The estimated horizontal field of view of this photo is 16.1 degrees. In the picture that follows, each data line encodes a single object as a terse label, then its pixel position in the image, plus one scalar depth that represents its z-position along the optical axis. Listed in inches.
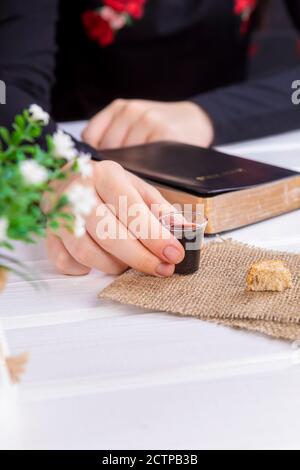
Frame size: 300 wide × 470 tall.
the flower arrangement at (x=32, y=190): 17.9
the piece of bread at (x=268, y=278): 26.3
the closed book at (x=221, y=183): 31.4
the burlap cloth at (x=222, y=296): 25.0
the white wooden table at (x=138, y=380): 21.0
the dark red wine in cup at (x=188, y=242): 27.5
